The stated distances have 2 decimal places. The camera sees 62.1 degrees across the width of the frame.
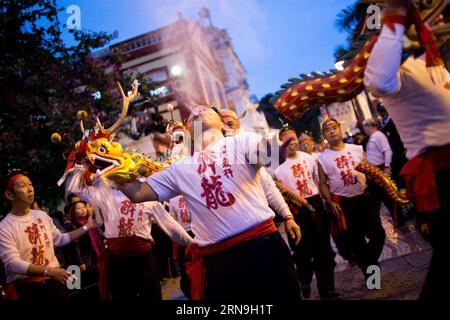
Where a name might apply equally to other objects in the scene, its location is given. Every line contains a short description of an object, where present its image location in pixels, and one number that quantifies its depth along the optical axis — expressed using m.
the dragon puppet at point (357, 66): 1.98
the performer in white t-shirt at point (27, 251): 3.54
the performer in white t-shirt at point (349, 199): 4.47
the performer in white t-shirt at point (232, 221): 2.51
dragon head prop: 2.92
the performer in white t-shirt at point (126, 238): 4.36
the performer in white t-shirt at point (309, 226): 4.56
